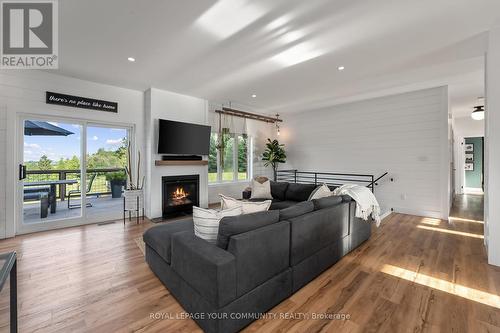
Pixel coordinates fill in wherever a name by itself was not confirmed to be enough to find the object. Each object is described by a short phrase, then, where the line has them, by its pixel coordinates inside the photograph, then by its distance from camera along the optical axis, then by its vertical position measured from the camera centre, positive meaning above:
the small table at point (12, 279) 1.24 -0.68
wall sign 4.12 +1.28
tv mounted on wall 4.94 +0.66
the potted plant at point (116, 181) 4.97 -0.35
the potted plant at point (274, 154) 7.57 +0.42
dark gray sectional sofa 1.66 -0.85
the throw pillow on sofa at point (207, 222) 2.12 -0.54
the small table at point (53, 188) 4.28 -0.44
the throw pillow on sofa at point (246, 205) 2.33 -0.42
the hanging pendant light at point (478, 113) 5.64 +1.36
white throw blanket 3.39 -0.54
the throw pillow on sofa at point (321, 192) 3.81 -0.45
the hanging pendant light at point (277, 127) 7.94 +1.45
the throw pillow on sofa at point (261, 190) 5.03 -0.55
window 6.60 +0.26
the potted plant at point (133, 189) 4.65 -0.51
